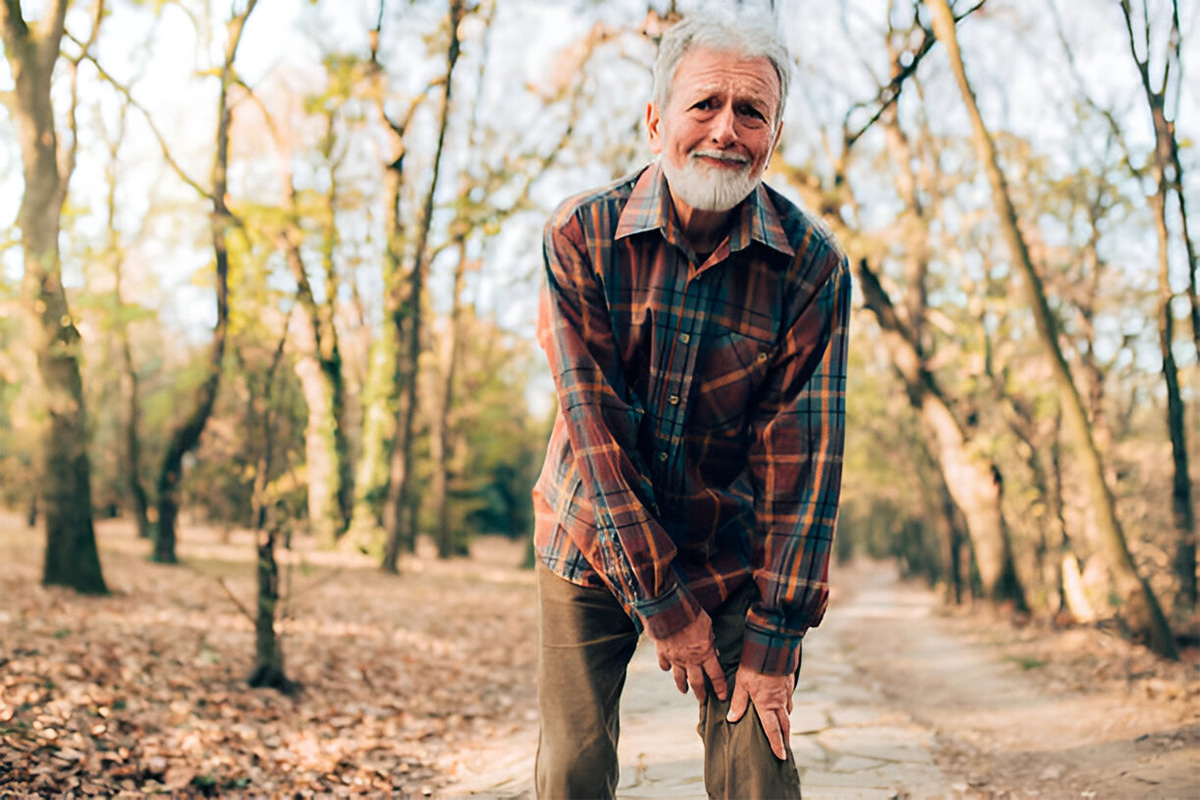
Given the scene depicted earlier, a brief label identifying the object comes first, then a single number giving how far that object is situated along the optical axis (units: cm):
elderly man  215
